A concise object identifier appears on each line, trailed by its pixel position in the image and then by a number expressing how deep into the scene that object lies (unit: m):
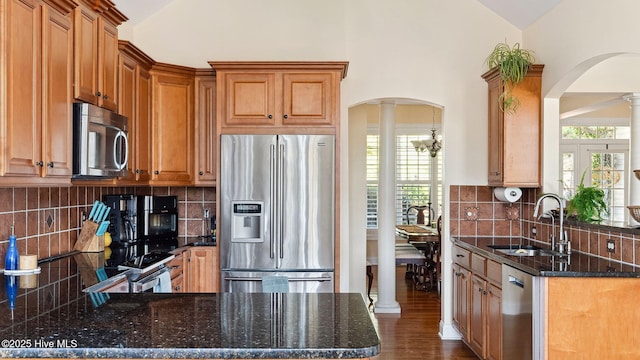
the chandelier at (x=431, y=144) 7.61
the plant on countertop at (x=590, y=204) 3.52
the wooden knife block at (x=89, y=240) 3.63
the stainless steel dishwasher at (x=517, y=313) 3.02
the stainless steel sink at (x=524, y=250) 3.79
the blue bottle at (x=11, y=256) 2.71
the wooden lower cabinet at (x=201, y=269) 4.14
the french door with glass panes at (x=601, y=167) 7.52
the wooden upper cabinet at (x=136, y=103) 3.67
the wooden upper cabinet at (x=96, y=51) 2.87
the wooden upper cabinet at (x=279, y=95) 4.12
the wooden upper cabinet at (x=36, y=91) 2.21
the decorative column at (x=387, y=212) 5.61
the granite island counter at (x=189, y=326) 1.51
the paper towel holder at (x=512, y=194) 4.35
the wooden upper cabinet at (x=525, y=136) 4.16
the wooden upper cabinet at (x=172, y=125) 4.29
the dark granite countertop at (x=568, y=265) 2.84
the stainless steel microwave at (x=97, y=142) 2.82
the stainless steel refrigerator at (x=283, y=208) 4.08
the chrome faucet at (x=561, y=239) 3.58
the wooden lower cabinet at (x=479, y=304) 3.55
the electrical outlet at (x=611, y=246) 3.19
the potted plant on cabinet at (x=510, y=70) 4.07
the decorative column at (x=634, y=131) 4.75
